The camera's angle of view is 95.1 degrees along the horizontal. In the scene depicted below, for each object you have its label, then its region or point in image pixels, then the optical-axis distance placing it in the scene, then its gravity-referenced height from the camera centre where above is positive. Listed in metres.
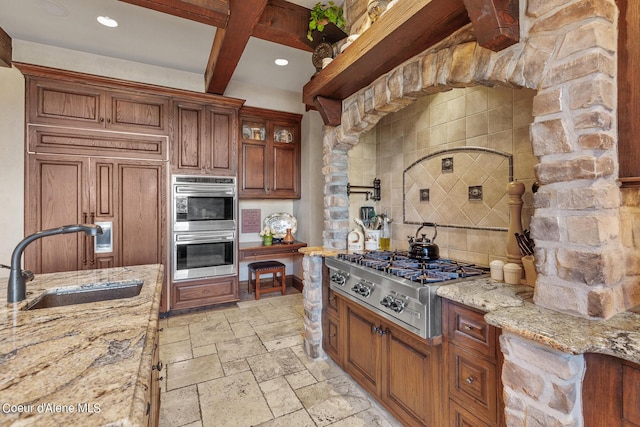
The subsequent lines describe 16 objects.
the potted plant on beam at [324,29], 2.27 +1.48
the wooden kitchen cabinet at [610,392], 0.85 -0.55
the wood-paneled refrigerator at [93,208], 2.92 +0.05
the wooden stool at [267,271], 4.04 -0.84
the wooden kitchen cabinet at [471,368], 1.25 -0.71
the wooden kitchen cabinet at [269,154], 4.07 +0.83
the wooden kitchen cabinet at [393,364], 1.53 -0.92
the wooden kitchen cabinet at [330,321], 2.29 -0.89
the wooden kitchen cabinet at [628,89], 1.04 +0.44
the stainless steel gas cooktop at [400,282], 1.47 -0.42
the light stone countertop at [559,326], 0.83 -0.37
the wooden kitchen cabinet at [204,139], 3.42 +0.89
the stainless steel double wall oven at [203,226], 3.39 -0.17
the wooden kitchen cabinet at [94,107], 2.90 +1.12
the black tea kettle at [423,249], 2.08 -0.27
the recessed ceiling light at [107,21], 2.66 +1.77
